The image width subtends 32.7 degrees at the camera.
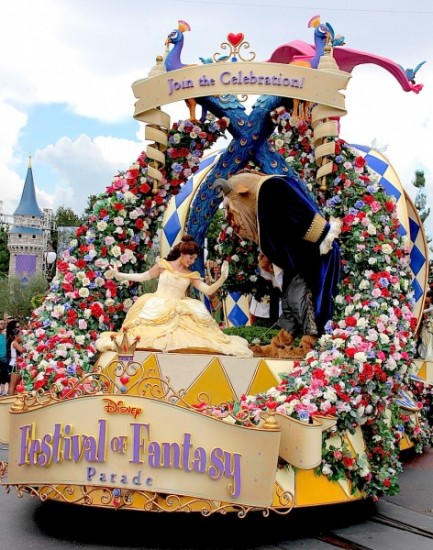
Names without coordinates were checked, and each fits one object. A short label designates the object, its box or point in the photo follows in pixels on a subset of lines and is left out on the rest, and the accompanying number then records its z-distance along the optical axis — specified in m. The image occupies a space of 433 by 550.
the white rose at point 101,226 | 7.43
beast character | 6.68
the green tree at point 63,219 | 53.44
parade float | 4.62
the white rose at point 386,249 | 6.23
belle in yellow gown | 6.13
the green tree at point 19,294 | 39.25
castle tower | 53.03
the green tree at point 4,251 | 55.23
